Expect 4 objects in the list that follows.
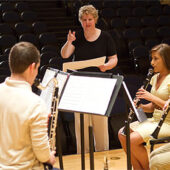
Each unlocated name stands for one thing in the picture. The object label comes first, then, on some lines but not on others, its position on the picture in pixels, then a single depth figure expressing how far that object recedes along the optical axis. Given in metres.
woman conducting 5.70
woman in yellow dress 4.95
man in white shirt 3.07
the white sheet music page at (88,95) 3.89
